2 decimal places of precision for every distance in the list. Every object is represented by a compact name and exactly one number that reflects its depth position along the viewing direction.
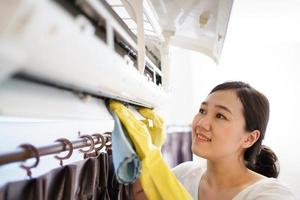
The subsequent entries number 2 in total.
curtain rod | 0.43
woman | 0.88
